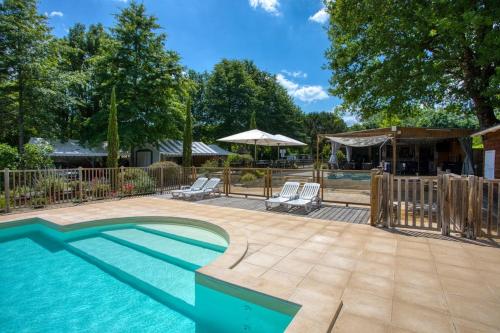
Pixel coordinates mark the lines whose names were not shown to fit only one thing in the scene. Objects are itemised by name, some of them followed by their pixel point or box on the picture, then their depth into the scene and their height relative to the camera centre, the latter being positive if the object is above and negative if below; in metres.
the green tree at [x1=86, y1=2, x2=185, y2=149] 17.27 +5.43
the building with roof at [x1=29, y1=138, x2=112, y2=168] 17.64 +0.51
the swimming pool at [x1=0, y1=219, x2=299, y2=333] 3.22 -1.94
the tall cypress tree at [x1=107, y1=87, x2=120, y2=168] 13.05 +1.10
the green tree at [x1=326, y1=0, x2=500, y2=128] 8.66 +4.16
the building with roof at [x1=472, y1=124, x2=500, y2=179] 8.94 +0.31
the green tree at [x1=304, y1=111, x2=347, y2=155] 50.11 +7.17
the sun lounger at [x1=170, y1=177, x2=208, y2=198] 10.38 -1.05
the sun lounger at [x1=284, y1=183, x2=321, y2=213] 7.88 -1.14
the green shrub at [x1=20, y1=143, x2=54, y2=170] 11.88 +0.12
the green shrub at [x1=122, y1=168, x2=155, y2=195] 10.86 -0.87
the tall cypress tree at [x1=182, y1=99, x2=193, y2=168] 17.69 +1.27
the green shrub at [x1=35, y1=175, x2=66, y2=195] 8.62 -0.78
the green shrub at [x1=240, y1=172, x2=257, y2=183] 11.36 -0.72
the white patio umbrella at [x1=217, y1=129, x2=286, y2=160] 13.27 +1.18
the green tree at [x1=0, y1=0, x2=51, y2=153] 13.72 +5.05
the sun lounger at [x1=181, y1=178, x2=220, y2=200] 10.14 -1.14
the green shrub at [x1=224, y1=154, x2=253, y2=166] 18.29 +0.10
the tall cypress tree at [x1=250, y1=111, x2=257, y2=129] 23.23 +3.33
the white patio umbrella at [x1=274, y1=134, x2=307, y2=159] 14.97 +1.17
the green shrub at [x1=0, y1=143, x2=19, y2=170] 11.07 +0.16
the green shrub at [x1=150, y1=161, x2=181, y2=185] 12.03 -0.54
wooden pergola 10.29 +1.18
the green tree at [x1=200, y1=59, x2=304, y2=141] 30.19 +6.63
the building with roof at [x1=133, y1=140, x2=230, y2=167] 21.67 +0.76
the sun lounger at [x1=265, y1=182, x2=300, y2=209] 8.27 -1.01
